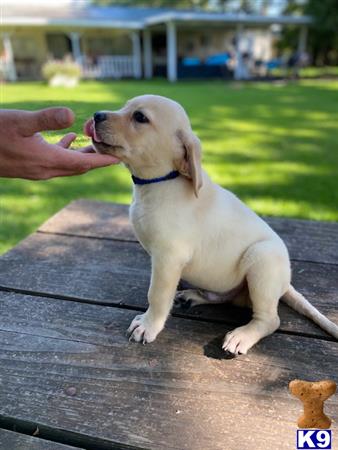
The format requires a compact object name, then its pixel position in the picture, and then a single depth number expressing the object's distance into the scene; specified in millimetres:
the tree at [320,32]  24875
